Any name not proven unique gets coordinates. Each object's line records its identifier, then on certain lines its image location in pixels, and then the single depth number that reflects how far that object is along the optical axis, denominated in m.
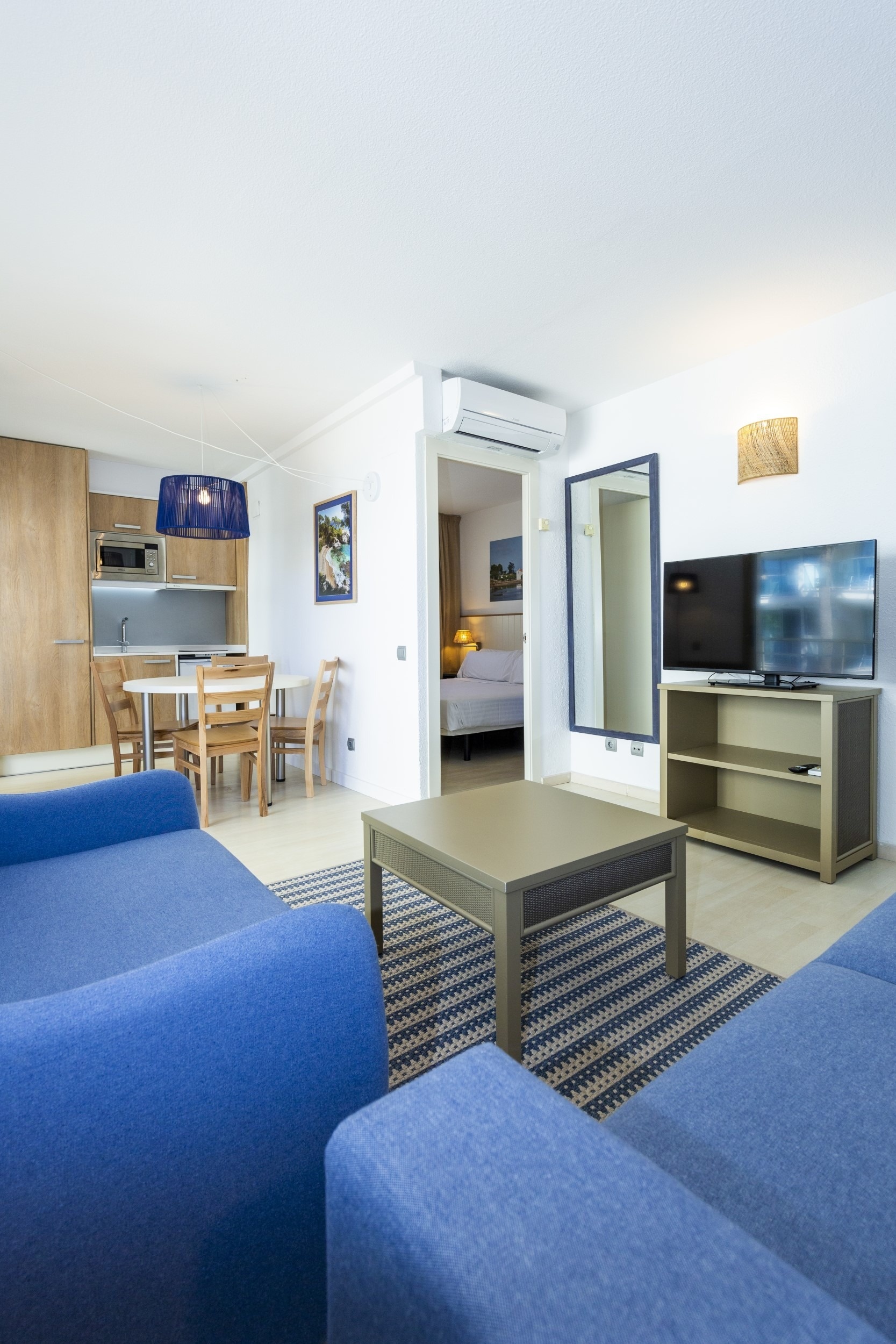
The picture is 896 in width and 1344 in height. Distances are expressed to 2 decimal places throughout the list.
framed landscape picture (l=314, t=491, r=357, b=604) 4.32
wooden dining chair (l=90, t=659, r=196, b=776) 4.07
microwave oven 5.43
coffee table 1.50
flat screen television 2.79
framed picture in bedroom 7.14
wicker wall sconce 3.14
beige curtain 7.70
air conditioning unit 3.58
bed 5.27
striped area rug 1.56
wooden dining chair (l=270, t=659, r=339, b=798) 4.16
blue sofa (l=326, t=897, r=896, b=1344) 0.42
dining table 3.70
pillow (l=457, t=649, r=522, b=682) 6.25
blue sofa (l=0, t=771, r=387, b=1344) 0.65
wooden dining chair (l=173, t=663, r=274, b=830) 3.58
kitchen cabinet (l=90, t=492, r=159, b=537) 5.45
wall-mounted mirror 4.02
